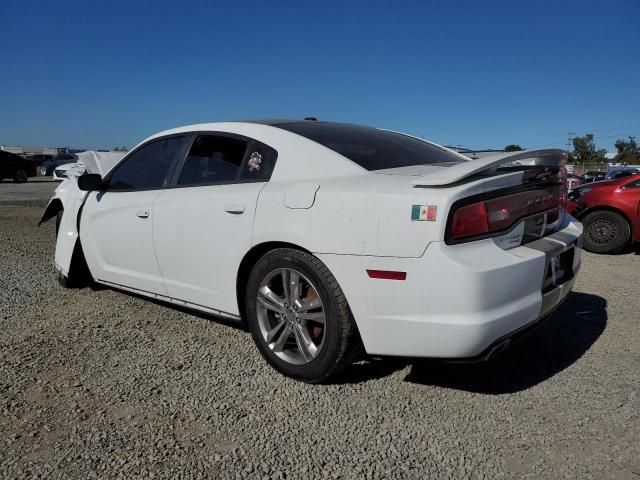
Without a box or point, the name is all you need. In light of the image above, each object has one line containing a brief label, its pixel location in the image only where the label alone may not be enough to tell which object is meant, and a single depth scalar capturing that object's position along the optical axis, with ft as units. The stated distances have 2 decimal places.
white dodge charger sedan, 7.71
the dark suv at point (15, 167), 75.25
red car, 23.30
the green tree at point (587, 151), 257.96
